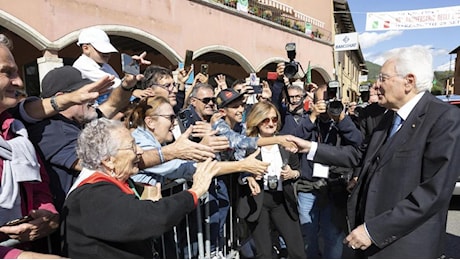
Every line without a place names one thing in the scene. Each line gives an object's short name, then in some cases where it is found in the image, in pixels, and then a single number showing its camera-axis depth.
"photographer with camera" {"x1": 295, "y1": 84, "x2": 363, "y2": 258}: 3.49
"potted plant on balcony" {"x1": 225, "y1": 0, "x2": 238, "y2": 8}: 13.18
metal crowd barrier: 2.74
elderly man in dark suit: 1.95
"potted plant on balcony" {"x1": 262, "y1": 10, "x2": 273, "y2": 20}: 15.46
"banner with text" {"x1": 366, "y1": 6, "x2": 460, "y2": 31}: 13.77
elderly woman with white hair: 1.63
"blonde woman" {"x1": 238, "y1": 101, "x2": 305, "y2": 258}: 3.18
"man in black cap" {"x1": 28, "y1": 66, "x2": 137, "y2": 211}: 1.99
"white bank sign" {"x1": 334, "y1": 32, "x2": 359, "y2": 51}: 16.88
